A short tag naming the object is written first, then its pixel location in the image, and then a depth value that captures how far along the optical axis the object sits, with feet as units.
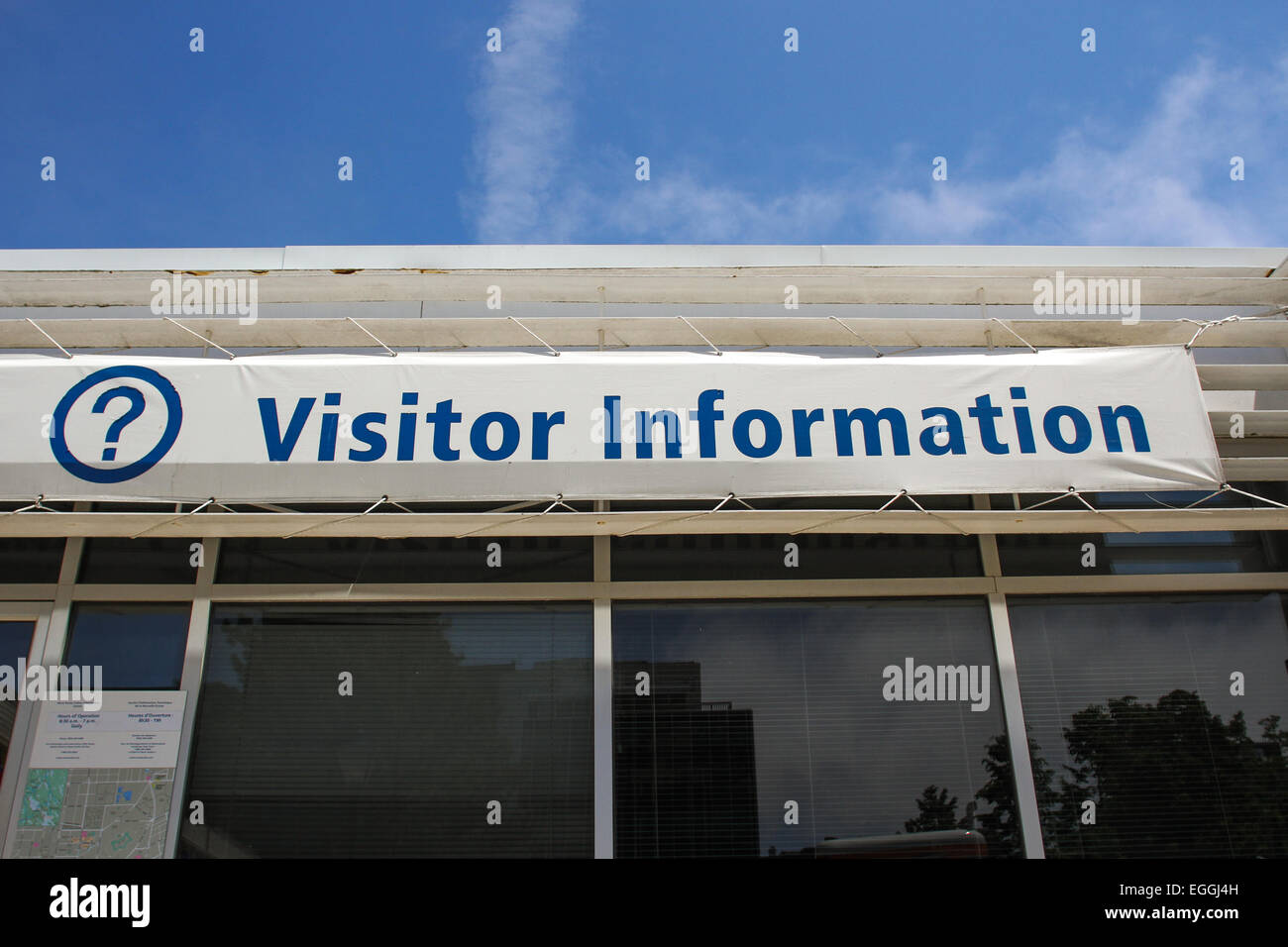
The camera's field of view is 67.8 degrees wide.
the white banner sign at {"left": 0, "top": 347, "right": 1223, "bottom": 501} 18.47
